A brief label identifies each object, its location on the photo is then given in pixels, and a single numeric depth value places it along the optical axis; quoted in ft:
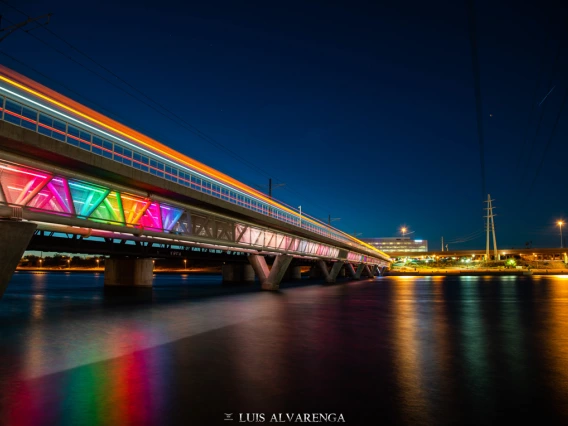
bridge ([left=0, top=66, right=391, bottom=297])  43.27
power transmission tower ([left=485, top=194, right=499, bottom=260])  495.41
